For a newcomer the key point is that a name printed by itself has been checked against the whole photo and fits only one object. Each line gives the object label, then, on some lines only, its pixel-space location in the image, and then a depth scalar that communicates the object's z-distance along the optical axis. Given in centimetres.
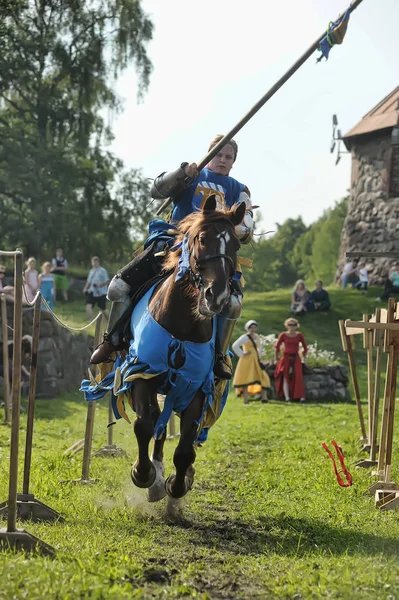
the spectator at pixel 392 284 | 3278
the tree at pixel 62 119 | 3198
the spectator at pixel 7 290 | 1642
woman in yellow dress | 2033
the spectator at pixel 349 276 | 3756
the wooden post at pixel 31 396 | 756
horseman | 802
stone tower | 3928
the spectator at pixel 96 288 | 2372
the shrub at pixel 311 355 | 2206
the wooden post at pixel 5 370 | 1303
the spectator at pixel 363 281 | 3619
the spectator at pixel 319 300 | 3116
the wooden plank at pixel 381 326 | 836
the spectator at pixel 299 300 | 3058
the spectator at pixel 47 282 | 2161
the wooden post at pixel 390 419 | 860
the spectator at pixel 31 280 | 1933
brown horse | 662
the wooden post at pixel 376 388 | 1011
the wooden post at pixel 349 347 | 1132
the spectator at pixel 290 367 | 2094
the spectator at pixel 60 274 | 2667
